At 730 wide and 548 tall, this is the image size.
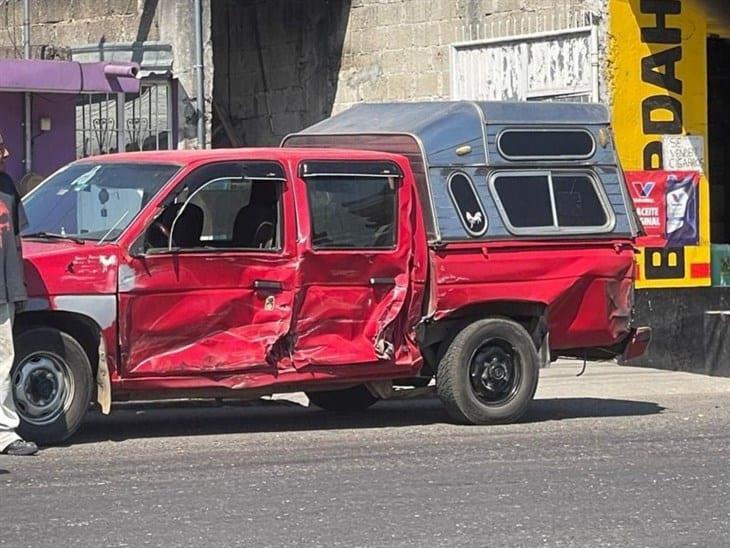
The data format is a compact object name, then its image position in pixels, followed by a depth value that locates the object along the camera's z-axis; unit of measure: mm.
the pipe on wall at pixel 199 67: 18250
